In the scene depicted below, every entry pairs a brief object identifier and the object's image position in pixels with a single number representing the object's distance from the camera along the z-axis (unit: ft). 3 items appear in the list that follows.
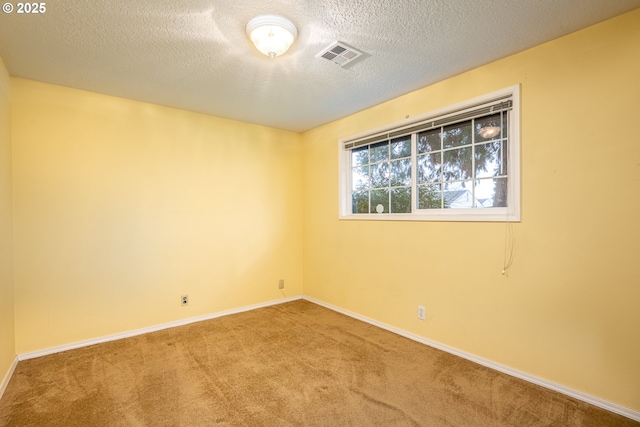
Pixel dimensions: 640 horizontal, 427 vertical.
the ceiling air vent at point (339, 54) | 7.06
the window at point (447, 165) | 7.79
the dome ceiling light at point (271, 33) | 6.03
